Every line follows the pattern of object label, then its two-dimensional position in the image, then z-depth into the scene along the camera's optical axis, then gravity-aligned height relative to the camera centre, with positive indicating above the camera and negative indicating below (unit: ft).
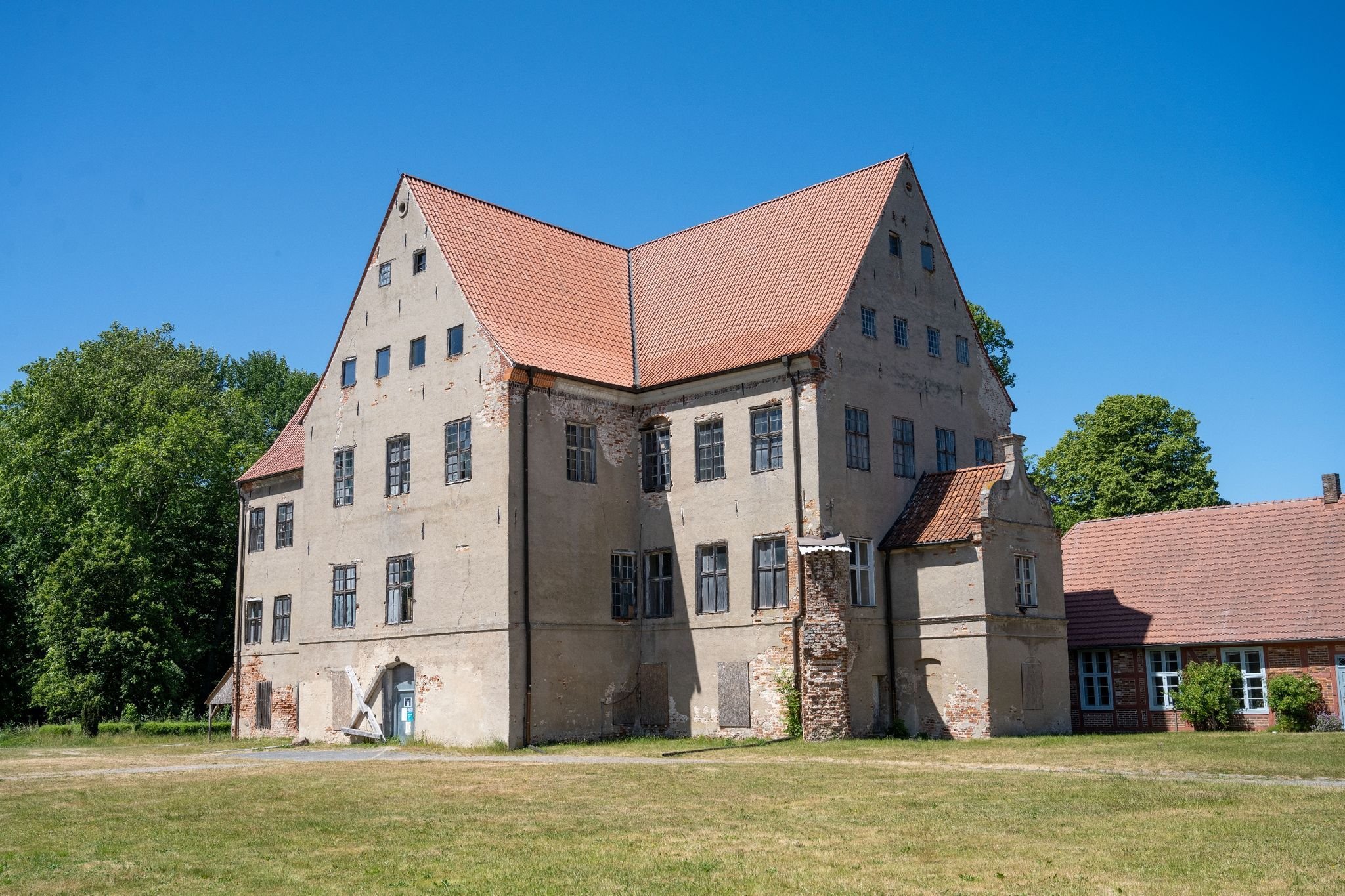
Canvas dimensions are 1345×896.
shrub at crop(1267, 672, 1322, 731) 104.63 -5.71
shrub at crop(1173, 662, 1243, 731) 108.58 -5.40
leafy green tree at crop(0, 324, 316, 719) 154.61 +16.68
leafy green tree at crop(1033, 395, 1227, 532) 164.96 +21.89
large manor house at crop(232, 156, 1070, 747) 100.83 +12.03
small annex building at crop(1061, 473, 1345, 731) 108.17 +2.25
